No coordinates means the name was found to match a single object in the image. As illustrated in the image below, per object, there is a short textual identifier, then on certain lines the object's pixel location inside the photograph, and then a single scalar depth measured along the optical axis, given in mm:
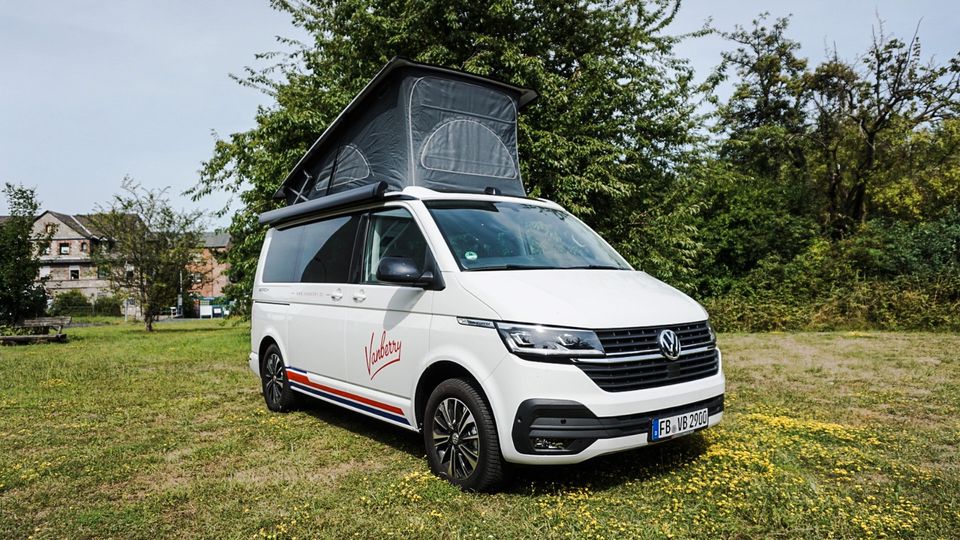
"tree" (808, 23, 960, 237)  22766
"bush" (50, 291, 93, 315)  50812
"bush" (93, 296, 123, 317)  54906
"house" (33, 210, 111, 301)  64562
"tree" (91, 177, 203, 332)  25469
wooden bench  18142
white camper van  3910
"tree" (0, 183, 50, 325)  19719
